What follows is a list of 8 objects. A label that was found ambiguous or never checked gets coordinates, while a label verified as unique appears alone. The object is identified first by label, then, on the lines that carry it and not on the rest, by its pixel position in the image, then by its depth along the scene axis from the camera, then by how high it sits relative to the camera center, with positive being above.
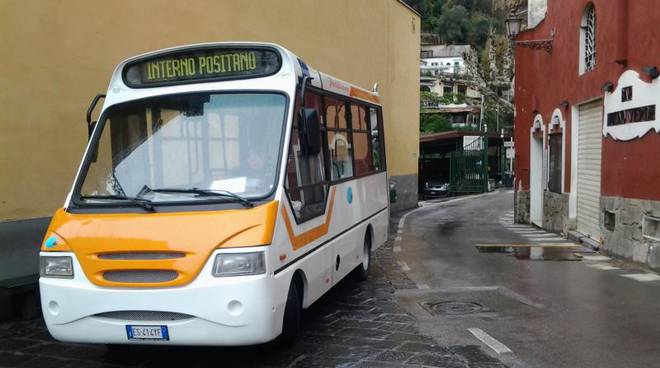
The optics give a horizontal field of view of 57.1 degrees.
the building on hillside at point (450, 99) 67.75 +6.22
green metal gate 34.72 -1.22
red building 9.65 +0.49
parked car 34.66 -2.19
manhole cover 7.01 -1.86
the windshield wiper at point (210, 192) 4.81 -0.29
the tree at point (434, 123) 60.53 +2.82
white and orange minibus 4.55 -0.43
